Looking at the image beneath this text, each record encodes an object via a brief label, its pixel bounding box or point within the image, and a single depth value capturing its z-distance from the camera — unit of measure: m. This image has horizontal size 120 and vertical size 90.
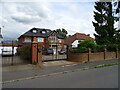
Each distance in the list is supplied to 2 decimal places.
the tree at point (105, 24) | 21.84
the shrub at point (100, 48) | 16.30
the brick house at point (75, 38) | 39.91
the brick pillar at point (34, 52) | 11.11
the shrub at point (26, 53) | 11.99
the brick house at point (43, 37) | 32.56
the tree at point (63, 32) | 65.69
